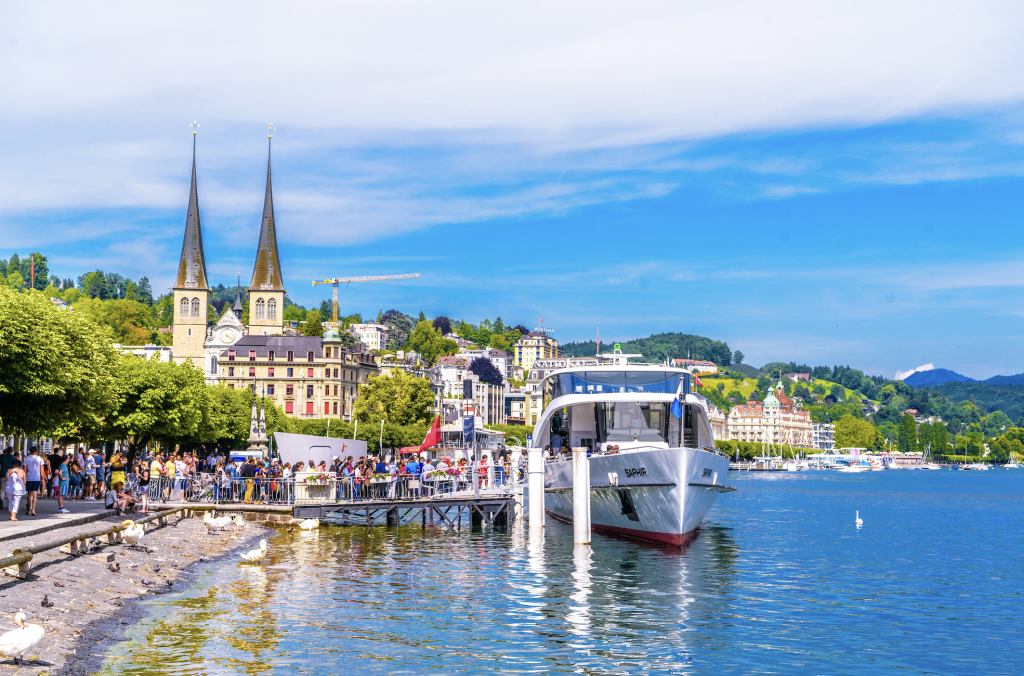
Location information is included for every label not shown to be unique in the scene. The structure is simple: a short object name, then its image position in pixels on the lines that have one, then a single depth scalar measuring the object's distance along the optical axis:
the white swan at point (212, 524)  34.09
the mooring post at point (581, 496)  32.97
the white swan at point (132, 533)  26.24
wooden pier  39.44
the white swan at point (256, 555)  28.11
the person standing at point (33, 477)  27.64
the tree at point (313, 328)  171.77
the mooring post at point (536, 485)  35.72
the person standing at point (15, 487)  25.69
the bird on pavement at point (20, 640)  14.74
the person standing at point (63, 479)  29.98
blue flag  33.45
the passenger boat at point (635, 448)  33.31
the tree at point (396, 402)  123.75
